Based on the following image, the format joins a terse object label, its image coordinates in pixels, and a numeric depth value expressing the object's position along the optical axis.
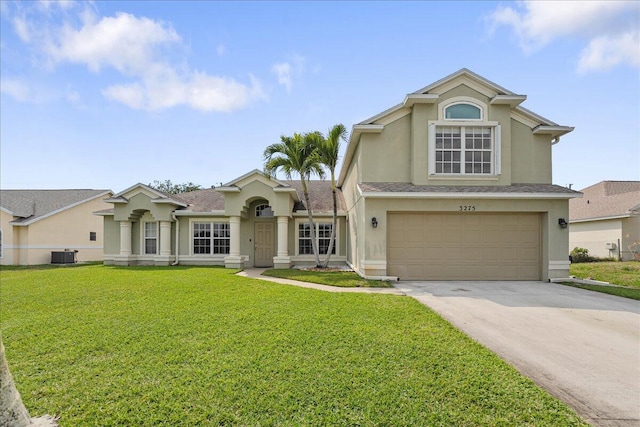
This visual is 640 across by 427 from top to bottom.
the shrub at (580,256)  20.12
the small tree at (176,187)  48.22
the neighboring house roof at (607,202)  20.27
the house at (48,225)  20.80
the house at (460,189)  11.44
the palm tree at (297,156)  14.03
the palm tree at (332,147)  13.80
